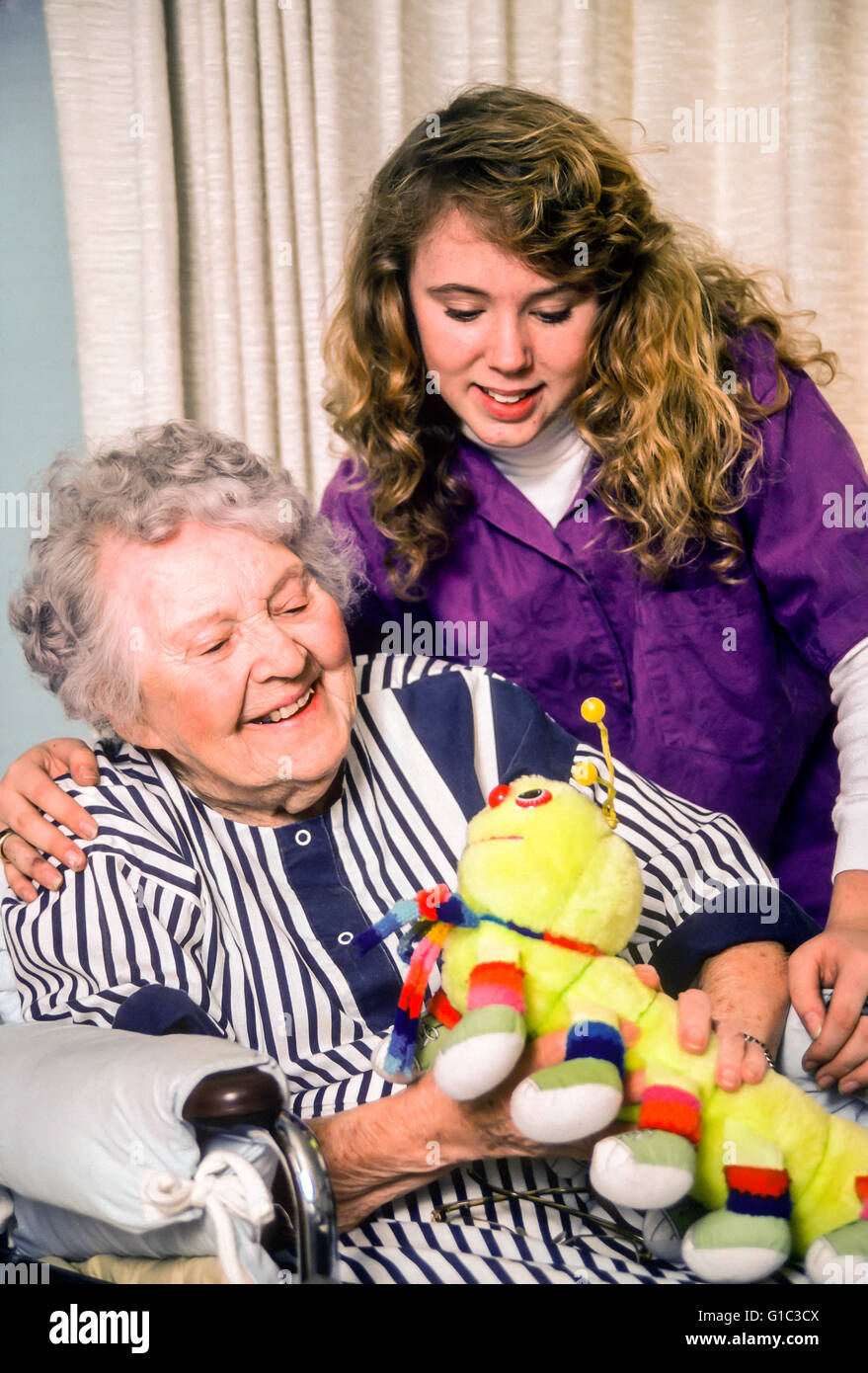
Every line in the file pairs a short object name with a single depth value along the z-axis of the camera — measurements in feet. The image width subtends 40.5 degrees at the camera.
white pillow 2.82
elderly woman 3.45
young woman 4.31
